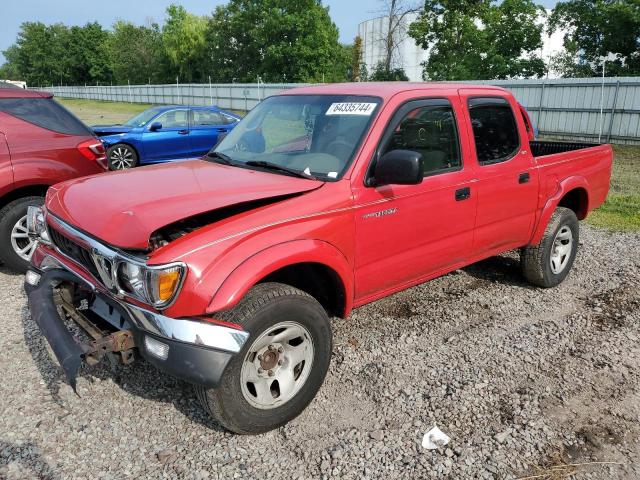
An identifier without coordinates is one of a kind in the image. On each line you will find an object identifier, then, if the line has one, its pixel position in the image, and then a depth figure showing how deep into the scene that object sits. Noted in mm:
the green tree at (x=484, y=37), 25641
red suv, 5238
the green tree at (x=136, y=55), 68938
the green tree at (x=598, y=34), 23067
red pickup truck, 2611
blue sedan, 11859
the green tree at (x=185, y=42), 59844
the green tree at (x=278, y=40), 47500
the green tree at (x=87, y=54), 81312
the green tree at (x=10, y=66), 110938
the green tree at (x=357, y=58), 48762
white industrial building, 33438
